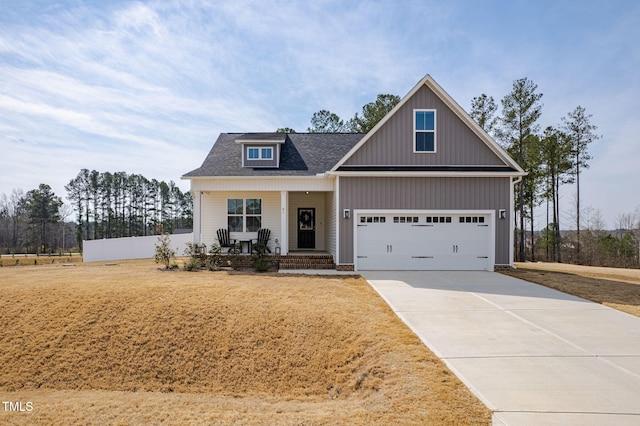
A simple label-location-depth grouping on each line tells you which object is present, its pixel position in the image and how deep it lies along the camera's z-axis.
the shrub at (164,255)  13.63
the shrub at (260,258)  12.86
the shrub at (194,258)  12.98
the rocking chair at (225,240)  15.61
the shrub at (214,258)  13.31
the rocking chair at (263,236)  15.59
